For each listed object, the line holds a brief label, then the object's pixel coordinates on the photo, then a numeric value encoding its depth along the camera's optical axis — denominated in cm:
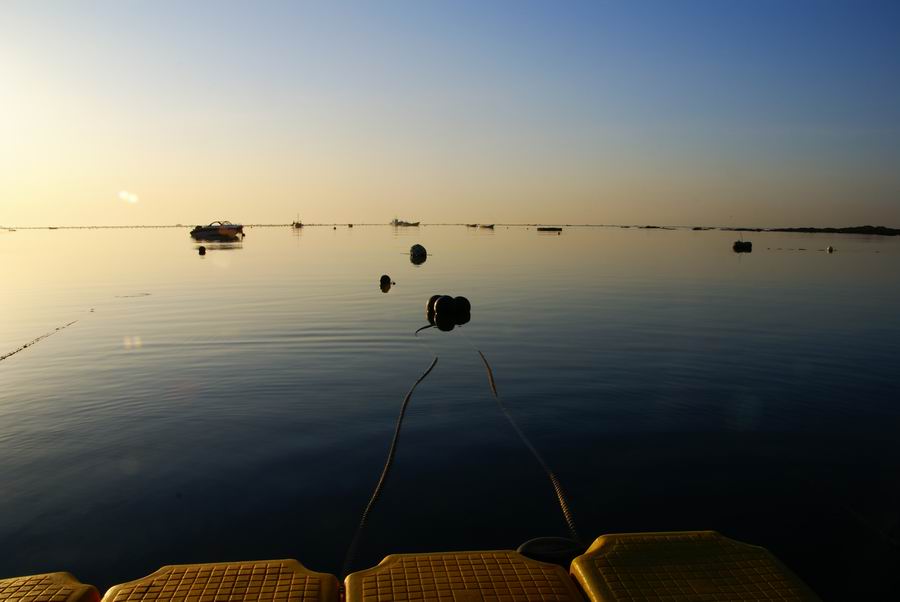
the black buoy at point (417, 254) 7181
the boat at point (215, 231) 14138
